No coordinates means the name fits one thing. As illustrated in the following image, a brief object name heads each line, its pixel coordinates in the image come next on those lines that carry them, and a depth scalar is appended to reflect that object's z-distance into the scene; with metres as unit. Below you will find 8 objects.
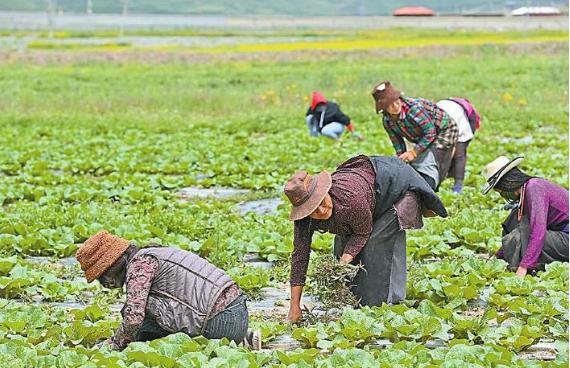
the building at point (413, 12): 187.25
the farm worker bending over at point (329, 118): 31.09
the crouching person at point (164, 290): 10.76
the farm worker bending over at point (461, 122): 20.77
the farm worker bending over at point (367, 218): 12.11
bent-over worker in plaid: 17.84
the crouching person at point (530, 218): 14.60
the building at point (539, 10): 178.62
